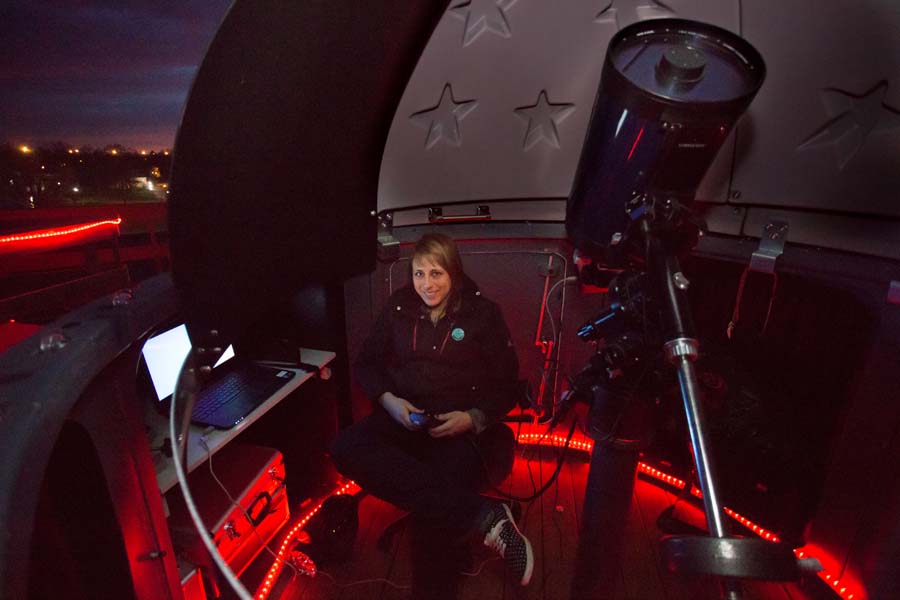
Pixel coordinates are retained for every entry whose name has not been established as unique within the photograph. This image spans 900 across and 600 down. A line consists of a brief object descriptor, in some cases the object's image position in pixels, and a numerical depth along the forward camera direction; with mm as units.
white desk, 1273
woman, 1775
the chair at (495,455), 1891
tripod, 423
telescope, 989
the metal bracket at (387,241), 2346
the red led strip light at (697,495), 1686
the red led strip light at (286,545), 1759
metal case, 1399
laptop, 1554
